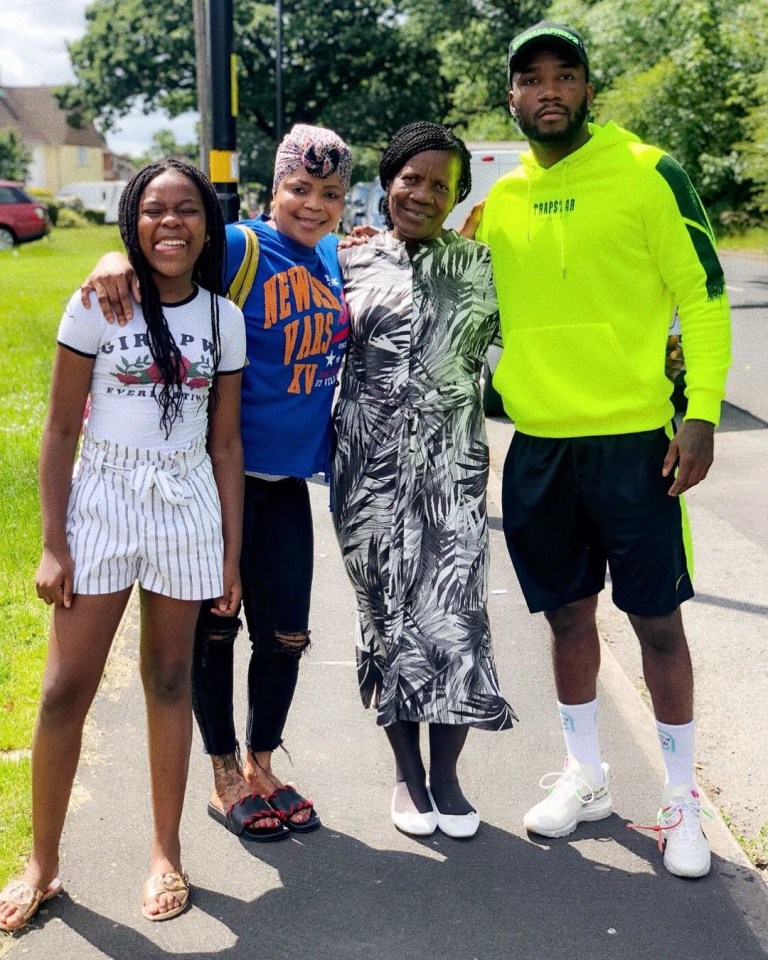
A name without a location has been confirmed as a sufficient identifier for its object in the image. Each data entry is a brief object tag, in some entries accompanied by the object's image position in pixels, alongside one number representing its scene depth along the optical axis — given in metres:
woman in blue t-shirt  3.18
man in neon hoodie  3.20
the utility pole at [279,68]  36.50
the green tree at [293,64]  40.28
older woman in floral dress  3.33
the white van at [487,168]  9.59
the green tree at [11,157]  79.19
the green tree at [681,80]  29.16
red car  29.50
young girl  2.79
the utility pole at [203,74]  8.74
